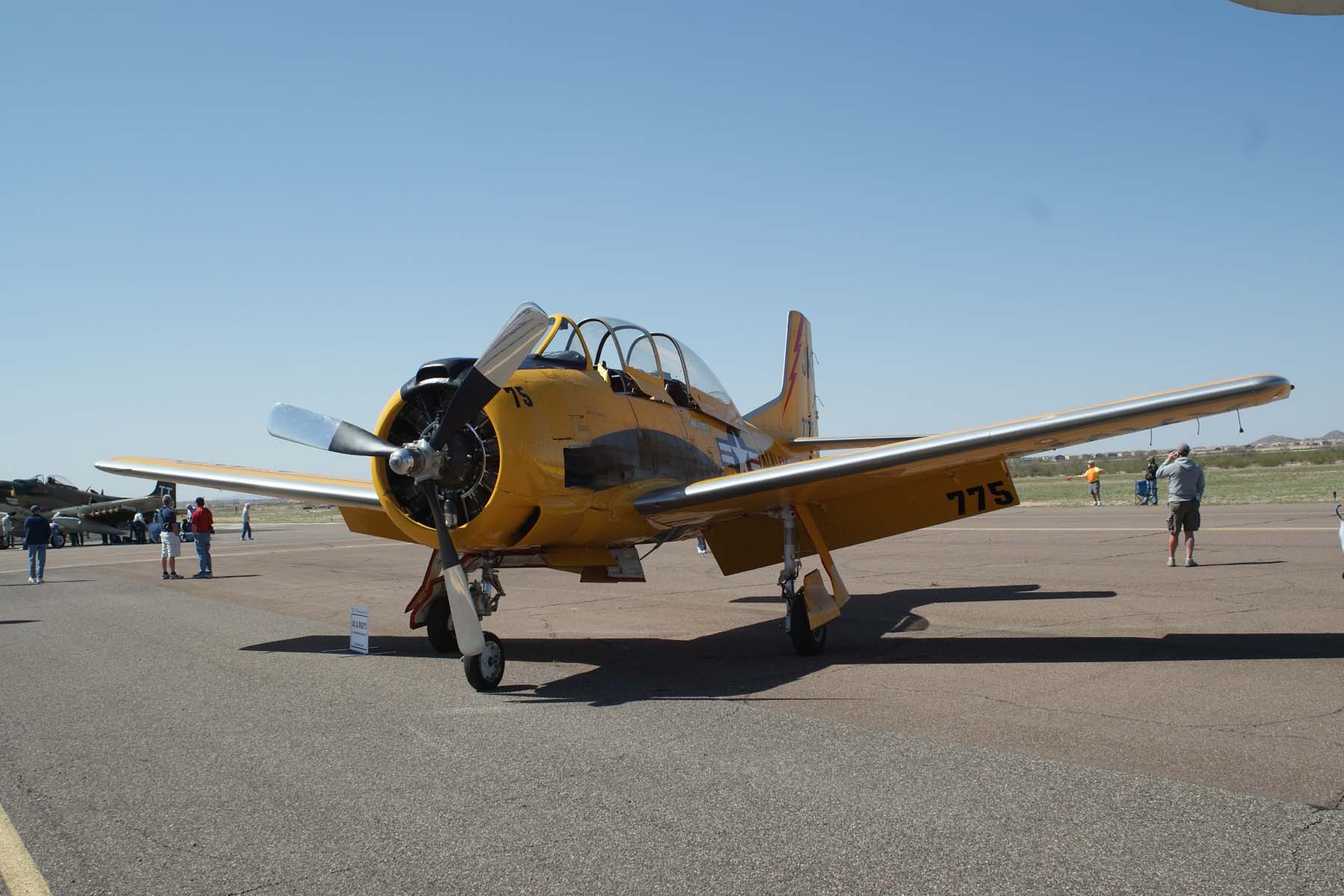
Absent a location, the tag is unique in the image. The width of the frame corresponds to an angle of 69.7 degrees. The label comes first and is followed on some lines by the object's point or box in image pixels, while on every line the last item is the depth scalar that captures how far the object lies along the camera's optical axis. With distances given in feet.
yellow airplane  23.08
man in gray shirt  46.29
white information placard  30.27
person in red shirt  70.33
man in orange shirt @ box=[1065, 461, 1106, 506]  117.70
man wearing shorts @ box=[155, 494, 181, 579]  68.64
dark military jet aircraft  146.92
